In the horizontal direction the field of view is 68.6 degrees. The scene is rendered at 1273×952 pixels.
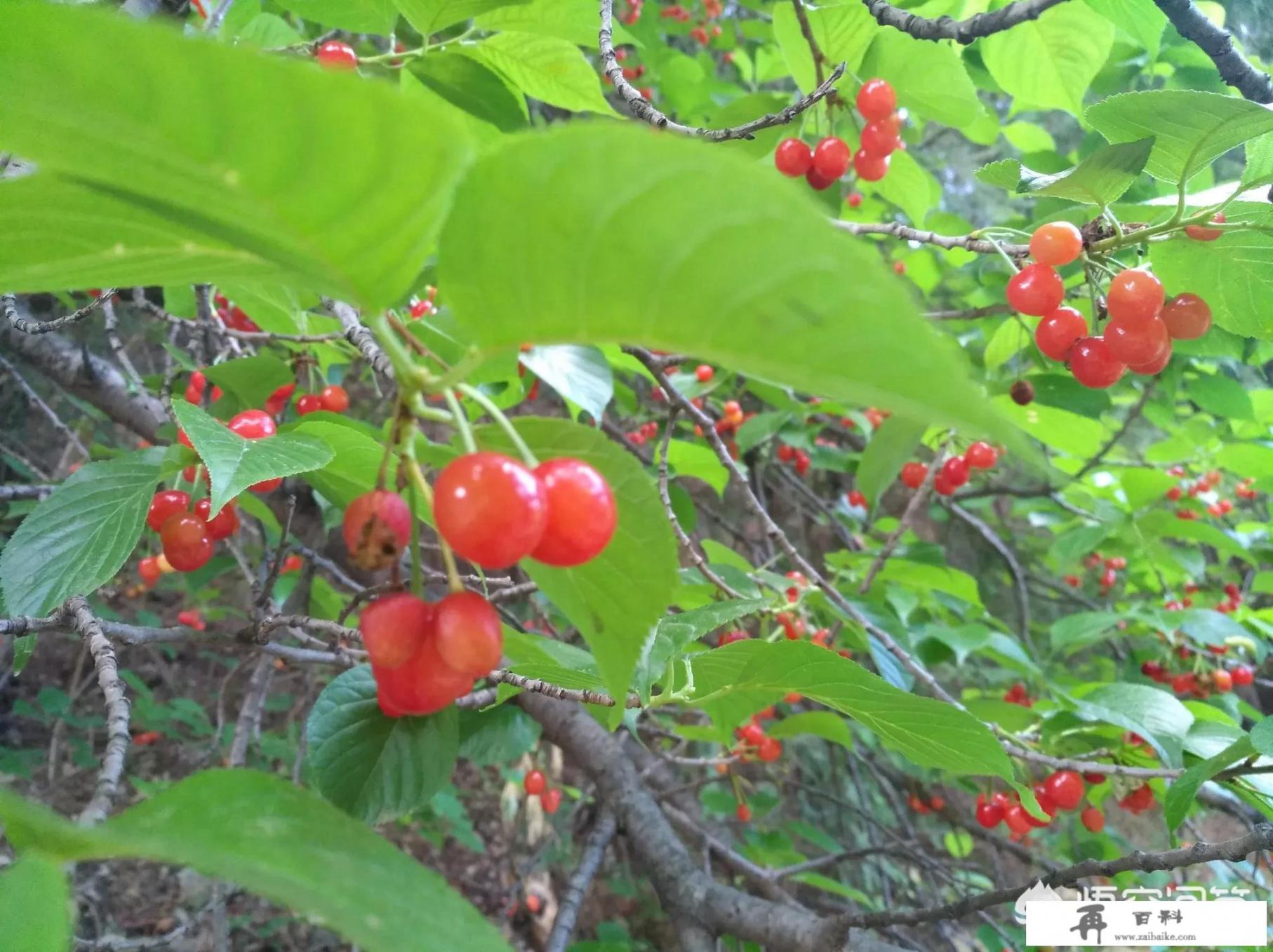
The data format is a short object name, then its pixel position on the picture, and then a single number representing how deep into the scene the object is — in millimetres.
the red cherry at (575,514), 136
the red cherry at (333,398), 358
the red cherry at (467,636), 147
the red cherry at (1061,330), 301
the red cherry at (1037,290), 286
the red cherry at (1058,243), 274
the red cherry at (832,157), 388
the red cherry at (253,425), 229
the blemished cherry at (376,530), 149
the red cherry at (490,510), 129
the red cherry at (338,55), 280
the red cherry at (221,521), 261
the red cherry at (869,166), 407
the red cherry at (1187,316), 285
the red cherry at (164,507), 263
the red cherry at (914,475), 588
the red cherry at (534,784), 601
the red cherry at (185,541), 252
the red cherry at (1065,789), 374
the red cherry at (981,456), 502
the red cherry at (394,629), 151
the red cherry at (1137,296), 270
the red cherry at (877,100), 376
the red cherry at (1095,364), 291
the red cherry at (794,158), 396
